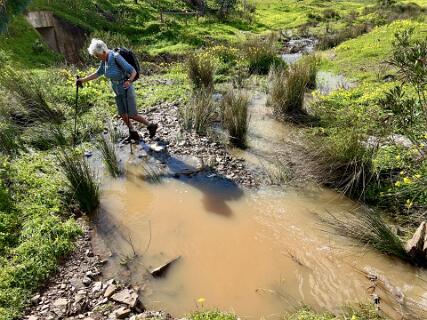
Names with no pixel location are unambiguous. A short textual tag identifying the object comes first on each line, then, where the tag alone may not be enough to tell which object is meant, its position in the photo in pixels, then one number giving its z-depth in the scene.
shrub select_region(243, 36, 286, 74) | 12.20
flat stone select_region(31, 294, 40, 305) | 4.00
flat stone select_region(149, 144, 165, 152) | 7.12
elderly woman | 6.43
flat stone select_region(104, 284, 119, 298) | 4.11
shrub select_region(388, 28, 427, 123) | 4.19
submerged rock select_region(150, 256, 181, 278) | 4.47
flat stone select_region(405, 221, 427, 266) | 4.37
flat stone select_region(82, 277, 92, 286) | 4.28
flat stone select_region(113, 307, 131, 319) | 3.83
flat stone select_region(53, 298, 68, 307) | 3.98
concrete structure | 14.62
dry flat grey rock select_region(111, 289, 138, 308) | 3.97
